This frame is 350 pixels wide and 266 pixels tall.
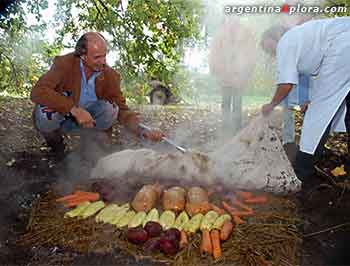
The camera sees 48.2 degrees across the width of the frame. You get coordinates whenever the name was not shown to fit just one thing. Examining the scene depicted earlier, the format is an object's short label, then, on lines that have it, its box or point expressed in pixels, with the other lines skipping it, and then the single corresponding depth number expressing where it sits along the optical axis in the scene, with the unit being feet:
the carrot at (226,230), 9.80
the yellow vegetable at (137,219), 10.35
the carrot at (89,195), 11.76
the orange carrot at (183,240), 9.48
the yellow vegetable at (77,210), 10.93
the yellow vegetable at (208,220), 10.16
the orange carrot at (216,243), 9.17
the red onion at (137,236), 9.50
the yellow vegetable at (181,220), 10.32
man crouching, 13.60
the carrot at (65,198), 11.73
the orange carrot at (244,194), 12.07
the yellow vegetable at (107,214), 10.63
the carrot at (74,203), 11.45
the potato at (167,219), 10.28
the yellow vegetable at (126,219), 10.39
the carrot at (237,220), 10.63
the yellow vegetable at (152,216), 10.47
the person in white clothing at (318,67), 12.14
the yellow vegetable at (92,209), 10.85
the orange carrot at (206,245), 9.27
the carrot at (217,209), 10.98
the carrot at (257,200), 11.87
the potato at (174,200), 11.14
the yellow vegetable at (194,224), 10.14
